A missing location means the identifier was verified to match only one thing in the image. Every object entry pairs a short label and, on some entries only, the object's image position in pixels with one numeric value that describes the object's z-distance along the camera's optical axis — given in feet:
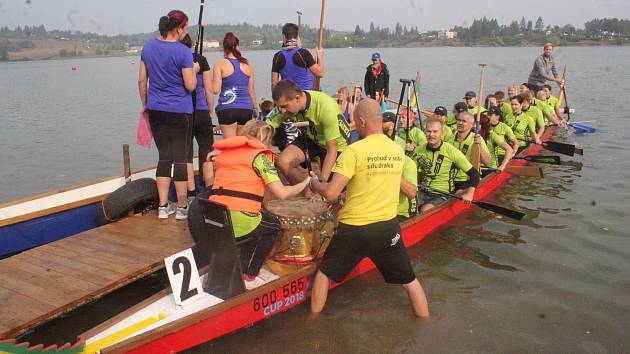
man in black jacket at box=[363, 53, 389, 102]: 48.26
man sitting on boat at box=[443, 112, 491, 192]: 26.35
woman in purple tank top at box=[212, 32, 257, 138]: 23.73
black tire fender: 22.20
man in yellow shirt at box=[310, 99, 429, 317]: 14.83
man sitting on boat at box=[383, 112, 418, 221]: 18.20
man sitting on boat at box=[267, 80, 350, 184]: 18.29
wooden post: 26.48
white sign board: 15.03
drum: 18.17
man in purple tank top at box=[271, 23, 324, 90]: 24.81
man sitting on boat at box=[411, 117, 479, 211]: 23.63
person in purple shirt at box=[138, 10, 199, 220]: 19.21
